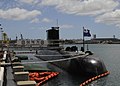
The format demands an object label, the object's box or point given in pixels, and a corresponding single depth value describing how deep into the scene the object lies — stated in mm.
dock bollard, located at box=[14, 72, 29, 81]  16281
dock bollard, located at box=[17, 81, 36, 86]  13570
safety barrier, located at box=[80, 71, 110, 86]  30555
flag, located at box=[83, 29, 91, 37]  42100
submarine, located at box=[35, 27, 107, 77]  35438
